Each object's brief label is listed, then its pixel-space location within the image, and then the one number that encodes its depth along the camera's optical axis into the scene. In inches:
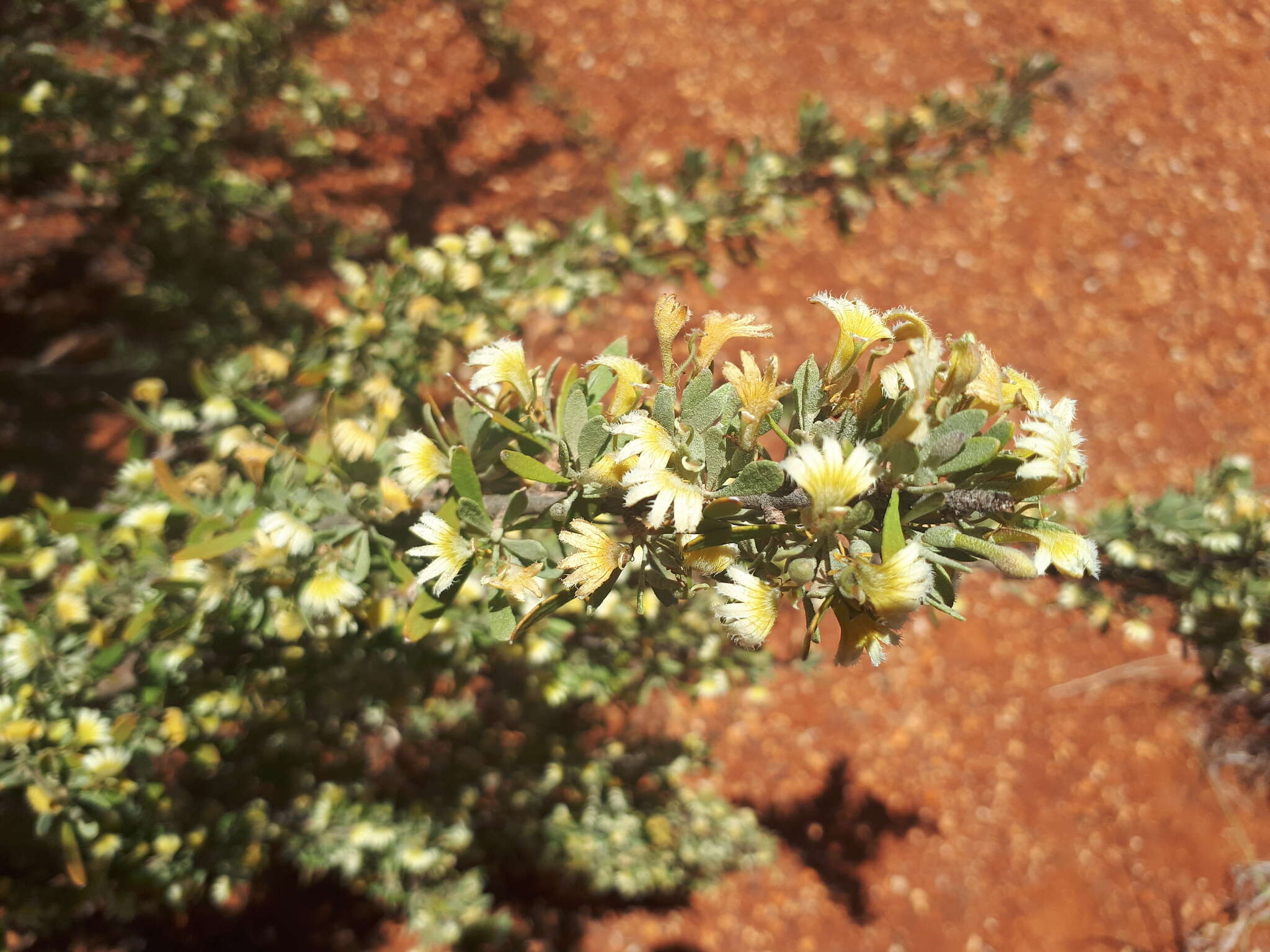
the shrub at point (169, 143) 16.4
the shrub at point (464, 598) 6.6
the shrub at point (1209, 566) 11.1
